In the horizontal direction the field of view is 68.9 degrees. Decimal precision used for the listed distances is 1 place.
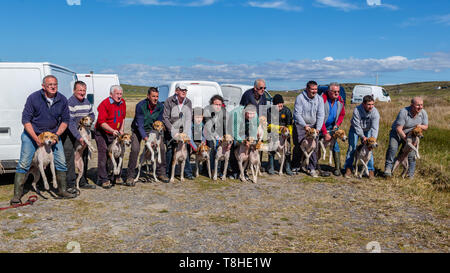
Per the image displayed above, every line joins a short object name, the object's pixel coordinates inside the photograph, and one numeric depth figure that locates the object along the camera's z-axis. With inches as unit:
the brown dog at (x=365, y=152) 320.1
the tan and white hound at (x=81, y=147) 277.3
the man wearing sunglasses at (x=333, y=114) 345.4
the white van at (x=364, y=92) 1321.4
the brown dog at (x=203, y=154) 317.4
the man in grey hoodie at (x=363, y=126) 332.5
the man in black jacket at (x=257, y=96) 330.6
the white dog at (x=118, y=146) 286.5
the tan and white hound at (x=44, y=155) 236.2
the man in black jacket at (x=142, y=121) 299.1
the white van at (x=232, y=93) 615.2
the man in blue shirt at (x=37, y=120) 234.9
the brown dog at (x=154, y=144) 297.9
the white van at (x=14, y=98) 260.8
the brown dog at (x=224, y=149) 314.0
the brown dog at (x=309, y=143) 331.6
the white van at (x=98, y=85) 619.1
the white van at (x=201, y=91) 429.1
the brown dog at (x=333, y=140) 342.0
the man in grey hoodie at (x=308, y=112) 334.3
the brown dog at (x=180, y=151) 307.1
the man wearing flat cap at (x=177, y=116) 311.3
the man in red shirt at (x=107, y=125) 282.5
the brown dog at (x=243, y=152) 316.6
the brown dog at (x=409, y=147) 322.3
